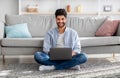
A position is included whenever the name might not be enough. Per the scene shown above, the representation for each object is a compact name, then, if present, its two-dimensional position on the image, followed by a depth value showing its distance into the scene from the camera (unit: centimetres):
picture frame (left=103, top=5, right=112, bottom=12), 620
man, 331
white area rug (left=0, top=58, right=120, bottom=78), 307
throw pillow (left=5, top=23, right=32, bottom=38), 415
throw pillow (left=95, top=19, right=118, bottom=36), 436
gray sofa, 386
